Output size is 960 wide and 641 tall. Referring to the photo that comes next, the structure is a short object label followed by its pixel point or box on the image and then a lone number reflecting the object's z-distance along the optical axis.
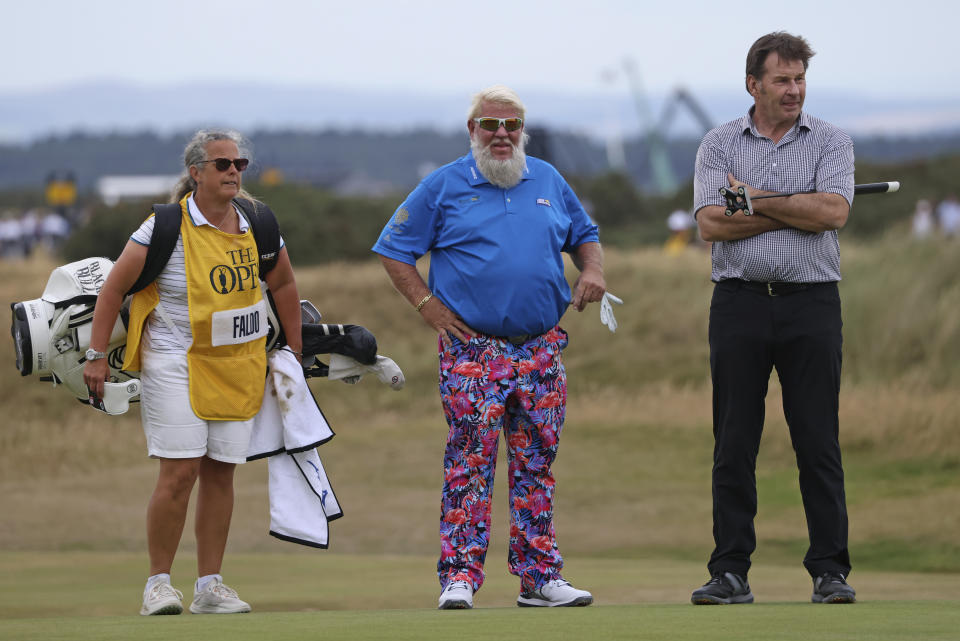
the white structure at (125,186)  150.45
